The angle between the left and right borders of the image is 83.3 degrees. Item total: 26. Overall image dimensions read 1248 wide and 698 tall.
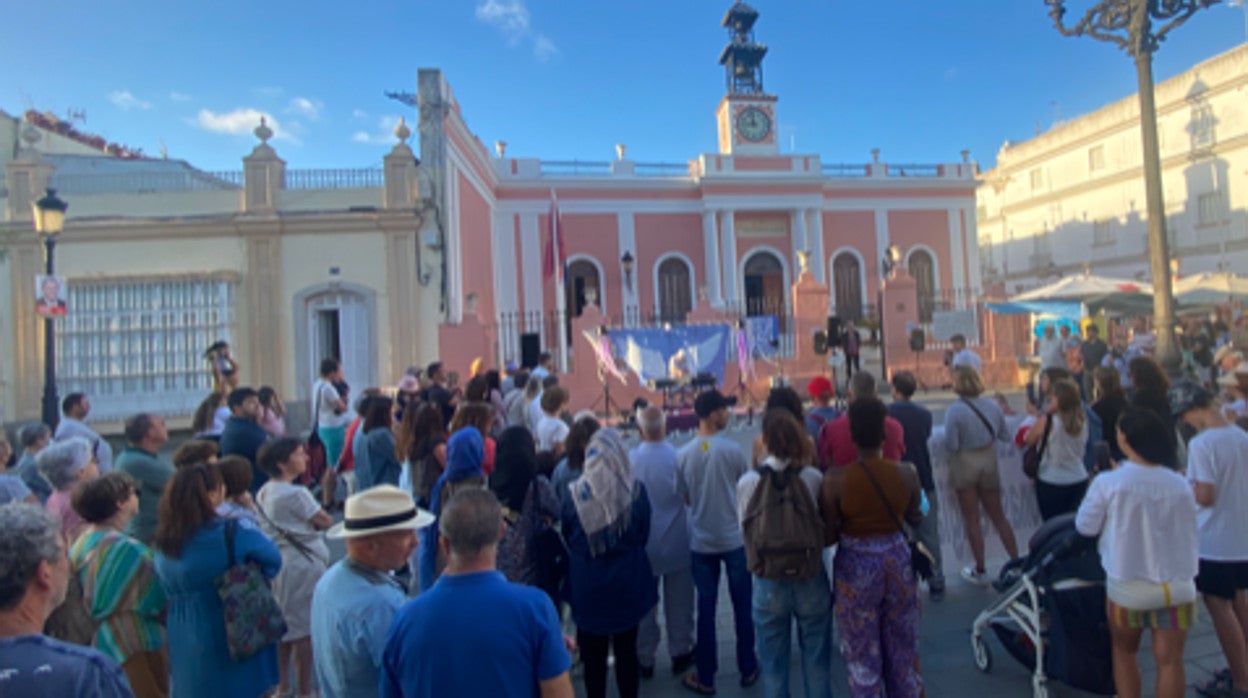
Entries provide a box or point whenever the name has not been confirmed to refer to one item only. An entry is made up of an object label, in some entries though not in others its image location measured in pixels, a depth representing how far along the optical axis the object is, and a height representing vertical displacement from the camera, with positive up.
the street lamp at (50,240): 8.17 +1.96
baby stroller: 3.11 -1.19
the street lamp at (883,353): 16.42 +0.18
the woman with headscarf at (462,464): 3.55 -0.42
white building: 24.52 +6.53
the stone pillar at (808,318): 15.57 +1.03
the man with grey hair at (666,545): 3.75 -0.93
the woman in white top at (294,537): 3.46 -0.74
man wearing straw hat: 2.18 -0.66
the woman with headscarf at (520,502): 3.43 -0.63
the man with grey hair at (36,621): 1.44 -0.48
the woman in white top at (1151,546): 2.81 -0.80
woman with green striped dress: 2.70 -0.72
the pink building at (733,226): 21.33 +4.54
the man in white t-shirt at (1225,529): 3.18 -0.84
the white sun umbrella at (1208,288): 13.21 +1.08
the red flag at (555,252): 19.61 +3.53
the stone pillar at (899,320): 16.36 +0.93
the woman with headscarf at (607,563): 3.20 -0.87
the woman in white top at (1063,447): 4.31 -0.60
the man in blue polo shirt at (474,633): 1.80 -0.66
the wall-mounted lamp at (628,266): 21.39 +3.26
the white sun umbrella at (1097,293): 12.70 +1.05
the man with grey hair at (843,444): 3.85 -0.45
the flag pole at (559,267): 18.48 +3.19
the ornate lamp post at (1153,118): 8.85 +2.96
